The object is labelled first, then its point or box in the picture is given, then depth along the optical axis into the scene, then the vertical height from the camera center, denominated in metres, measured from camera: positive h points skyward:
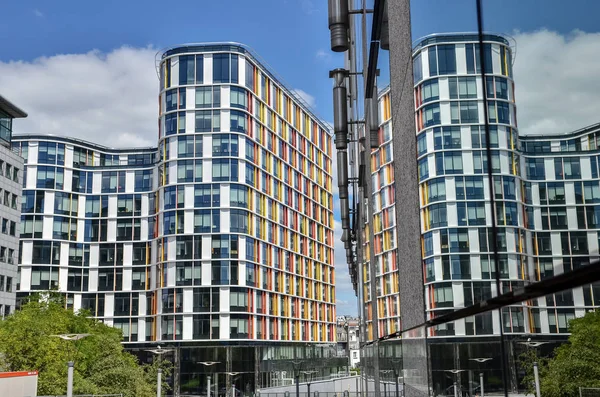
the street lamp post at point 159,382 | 32.51 -1.73
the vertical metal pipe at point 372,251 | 7.78 +1.02
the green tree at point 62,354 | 38.16 -0.36
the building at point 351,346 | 110.53 -1.09
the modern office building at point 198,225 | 69.62 +13.18
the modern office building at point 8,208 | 58.94 +12.11
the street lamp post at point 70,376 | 22.74 -0.96
